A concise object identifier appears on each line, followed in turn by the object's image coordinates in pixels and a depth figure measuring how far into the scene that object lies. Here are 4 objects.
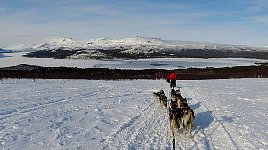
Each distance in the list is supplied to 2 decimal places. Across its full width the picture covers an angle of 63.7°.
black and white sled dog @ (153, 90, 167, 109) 9.18
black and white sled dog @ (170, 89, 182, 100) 9.01
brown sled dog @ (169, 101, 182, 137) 5.92
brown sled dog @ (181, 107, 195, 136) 6.12
